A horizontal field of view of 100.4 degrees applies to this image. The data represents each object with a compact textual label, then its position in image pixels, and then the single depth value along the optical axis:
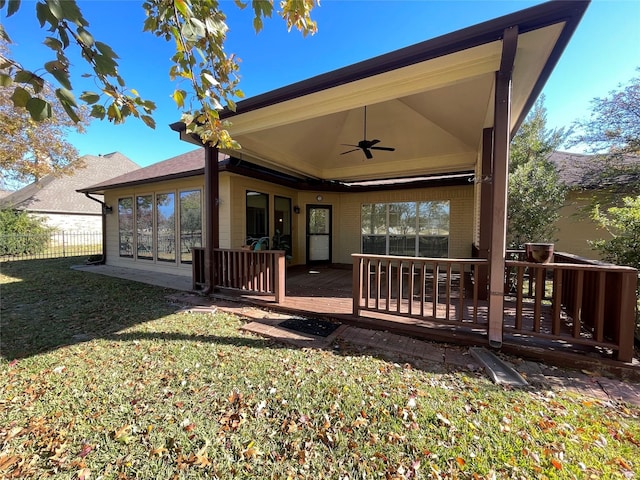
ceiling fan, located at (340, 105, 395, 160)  5.23
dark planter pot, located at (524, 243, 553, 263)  3.01
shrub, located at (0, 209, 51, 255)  11.07
